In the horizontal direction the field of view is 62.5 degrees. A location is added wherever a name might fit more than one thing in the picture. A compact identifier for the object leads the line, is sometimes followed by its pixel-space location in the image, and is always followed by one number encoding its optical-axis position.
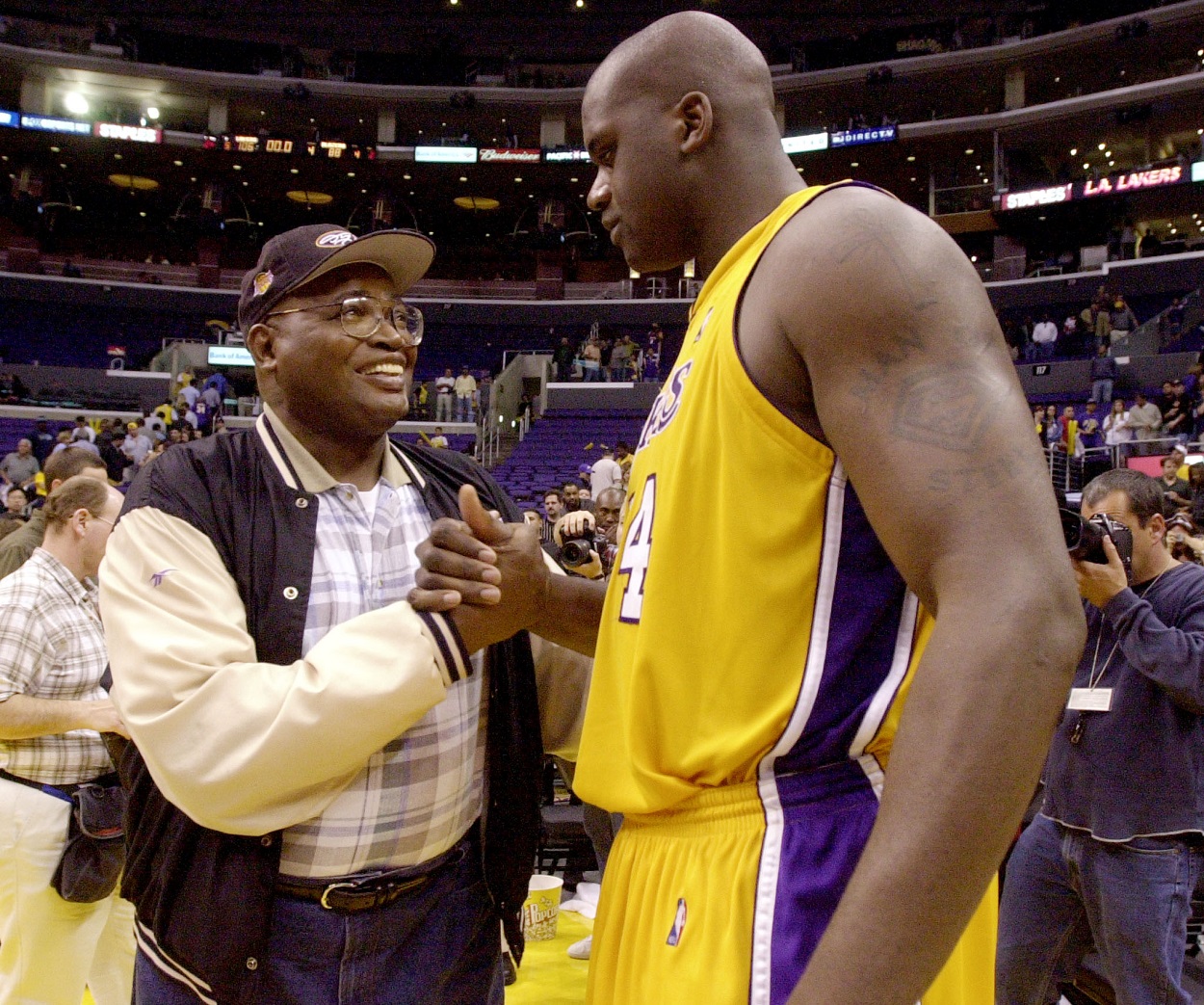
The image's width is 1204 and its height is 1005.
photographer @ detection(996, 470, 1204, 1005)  2.97
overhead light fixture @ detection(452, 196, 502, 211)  26.36
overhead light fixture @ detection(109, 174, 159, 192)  25.48
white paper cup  4.54
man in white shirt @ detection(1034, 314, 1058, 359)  19.41
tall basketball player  0.83
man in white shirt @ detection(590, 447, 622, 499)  11.80
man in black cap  1.42
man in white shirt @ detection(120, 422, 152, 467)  15.91
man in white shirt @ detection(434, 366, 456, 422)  20.05
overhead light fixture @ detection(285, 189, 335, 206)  26.27
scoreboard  23.48
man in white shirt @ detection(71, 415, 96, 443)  16.00
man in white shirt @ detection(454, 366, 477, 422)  20.23
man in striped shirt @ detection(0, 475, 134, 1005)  3.12
